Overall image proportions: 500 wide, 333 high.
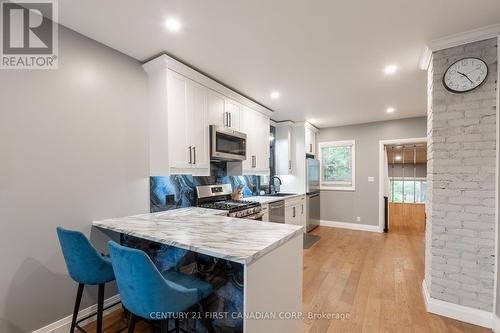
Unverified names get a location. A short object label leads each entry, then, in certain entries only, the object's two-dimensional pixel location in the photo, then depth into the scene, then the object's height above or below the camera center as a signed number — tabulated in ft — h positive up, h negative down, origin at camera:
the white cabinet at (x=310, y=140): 17.52 +1.98
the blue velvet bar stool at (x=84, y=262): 4.97 -2.25
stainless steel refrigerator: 17.01 -2.30
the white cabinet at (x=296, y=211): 13.90 -3.06
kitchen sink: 15.13 -2.06
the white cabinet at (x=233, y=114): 10.43 +2.43
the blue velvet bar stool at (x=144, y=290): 3.57 -2.09
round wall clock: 6.58 +2.70
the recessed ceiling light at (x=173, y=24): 5.94 +3.82
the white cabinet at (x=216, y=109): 9.42 +2.42
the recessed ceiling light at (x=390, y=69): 8.58 +3.72
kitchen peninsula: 3.97 -1.99
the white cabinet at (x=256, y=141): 11.87 +1.37
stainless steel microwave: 9.28 +0.91
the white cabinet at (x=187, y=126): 7.79 +1.43
